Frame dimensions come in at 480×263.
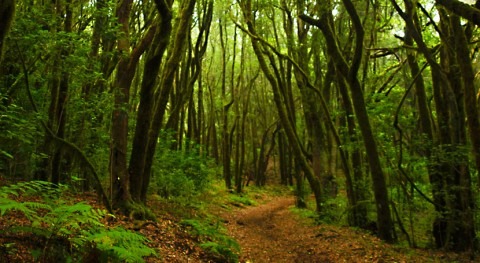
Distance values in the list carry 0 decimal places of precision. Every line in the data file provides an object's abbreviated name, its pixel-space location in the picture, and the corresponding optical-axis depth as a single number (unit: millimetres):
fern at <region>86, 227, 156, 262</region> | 3914
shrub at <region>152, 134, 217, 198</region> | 12188
